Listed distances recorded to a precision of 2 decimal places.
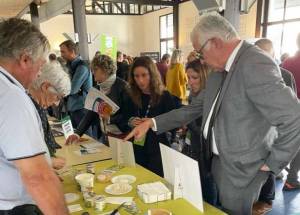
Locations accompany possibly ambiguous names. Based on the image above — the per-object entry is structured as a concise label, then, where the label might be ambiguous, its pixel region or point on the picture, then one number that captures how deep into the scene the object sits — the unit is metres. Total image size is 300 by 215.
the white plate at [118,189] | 1.44
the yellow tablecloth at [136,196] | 1.26
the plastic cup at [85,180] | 1.41
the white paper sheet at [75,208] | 1.28
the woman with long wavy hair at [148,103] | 2.16
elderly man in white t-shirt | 0.78
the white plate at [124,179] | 1.56
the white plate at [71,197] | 1.38
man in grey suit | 1.18
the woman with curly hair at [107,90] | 2.38
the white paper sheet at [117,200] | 1.34
